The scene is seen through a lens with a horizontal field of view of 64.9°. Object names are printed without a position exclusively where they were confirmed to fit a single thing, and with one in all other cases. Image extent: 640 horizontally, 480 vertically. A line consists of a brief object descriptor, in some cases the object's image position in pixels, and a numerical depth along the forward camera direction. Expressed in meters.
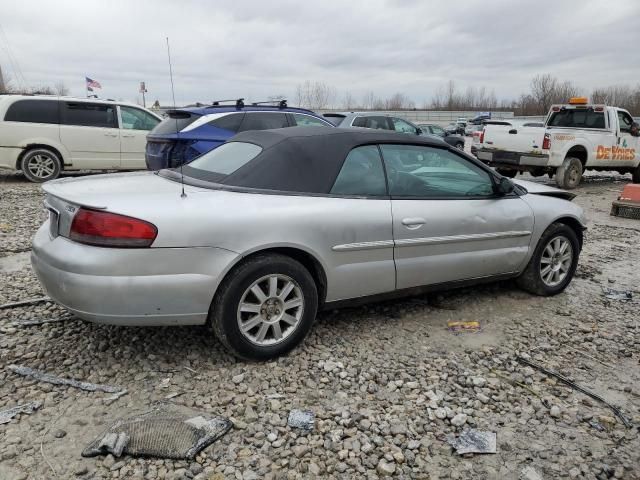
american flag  19.74
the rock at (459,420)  2.77
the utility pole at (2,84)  45.17
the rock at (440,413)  2.82
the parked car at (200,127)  7.78
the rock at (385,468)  2.38
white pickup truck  11.46
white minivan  9.99
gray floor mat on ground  2.42
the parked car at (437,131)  21.95
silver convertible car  2.87
